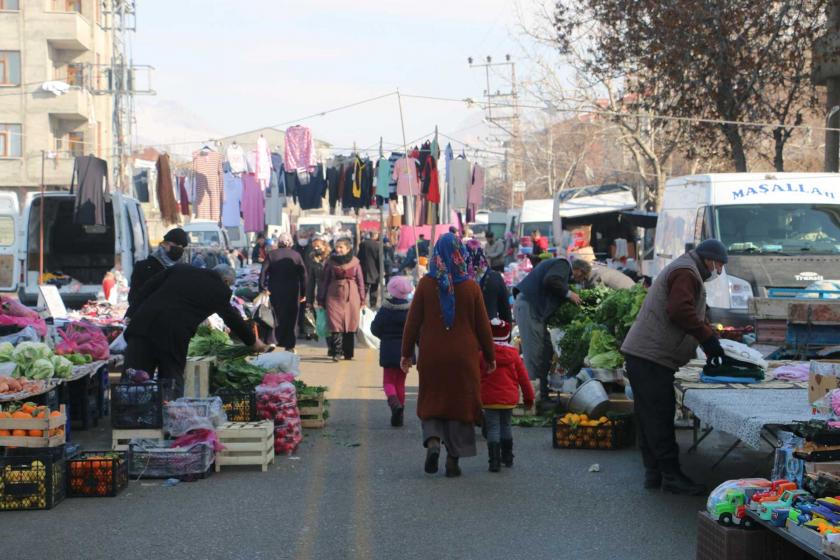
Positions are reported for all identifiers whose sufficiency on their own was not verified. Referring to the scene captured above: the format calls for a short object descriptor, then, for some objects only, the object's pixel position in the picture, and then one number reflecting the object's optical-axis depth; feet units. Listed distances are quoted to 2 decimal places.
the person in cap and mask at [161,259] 42.19
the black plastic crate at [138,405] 34.76
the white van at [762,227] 56.65
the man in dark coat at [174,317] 36.29
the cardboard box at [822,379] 25.75
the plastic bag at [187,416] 34.47
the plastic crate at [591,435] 37.96
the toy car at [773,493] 20.81
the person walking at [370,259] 91.09
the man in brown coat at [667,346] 30.12
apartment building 165.89
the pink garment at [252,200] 100.01
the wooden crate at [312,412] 42.11
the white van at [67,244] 65.10
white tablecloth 25.21
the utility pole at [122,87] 159.22
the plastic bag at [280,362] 42.88
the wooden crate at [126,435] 34.74
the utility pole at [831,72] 84.38
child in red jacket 33.94
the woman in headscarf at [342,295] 63.21
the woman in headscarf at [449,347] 32.94
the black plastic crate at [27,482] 29.40
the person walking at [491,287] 38.91
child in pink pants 42.45
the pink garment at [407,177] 92.63
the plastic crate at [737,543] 20.75
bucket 39.73
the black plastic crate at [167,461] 33.22
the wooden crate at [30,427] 31.36
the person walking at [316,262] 68.74
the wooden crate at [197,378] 39.52
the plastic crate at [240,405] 37.32
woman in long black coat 63.98
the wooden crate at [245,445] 34.53
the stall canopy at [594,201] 119.85
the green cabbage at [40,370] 36.22
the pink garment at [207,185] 99.91
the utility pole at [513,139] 220.64
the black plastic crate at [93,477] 30.81
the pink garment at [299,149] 97.09
